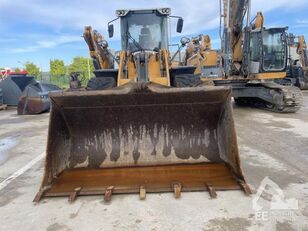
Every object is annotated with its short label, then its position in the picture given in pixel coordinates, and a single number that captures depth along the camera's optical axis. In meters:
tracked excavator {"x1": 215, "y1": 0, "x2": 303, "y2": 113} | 8.01
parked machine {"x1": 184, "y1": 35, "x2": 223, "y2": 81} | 10.39
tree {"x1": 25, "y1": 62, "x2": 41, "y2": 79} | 35.35
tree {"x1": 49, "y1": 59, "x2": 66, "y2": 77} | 34.39
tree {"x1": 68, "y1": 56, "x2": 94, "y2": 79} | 35.31
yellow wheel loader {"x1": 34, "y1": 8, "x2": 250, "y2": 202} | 2.72
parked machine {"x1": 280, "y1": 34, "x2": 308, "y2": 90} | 13.85
